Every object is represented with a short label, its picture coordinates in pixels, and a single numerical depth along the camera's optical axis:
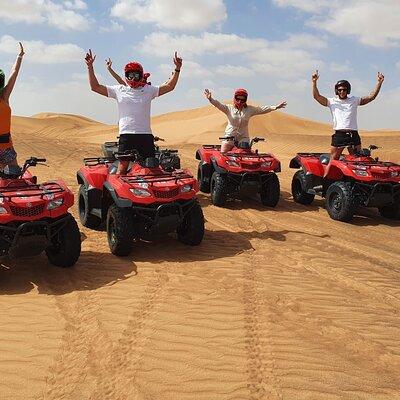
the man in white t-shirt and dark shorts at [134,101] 6.27
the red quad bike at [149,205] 5.82
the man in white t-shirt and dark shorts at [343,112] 8.44
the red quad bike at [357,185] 7.75
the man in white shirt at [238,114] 9.45
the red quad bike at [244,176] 8.77
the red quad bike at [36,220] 4.89
